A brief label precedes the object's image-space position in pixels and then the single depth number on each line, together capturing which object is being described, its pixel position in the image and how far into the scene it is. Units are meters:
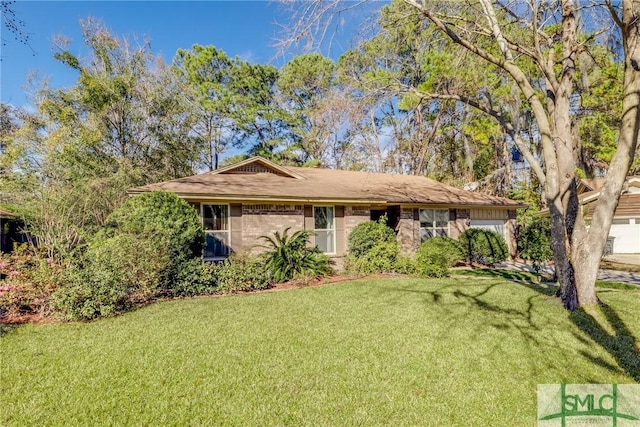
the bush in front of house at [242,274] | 8.71
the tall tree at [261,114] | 24.38
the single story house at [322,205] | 10.73
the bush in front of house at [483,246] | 14.19
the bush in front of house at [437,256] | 10.75
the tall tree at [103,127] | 16.50
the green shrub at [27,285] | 6.25
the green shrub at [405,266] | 11.16
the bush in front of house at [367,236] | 11.88
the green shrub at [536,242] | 13.95
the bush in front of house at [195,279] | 8.14
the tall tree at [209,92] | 22.83
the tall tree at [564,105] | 5.79
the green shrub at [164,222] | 8.04
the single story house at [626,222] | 17.92
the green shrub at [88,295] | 6.07
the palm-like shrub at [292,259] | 9.66
